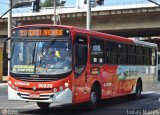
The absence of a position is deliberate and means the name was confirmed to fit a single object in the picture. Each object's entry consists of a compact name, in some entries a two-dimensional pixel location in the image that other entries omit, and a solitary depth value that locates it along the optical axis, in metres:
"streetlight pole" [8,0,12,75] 42.59
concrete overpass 48.15
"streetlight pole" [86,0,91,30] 34.66
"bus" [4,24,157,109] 14.38
